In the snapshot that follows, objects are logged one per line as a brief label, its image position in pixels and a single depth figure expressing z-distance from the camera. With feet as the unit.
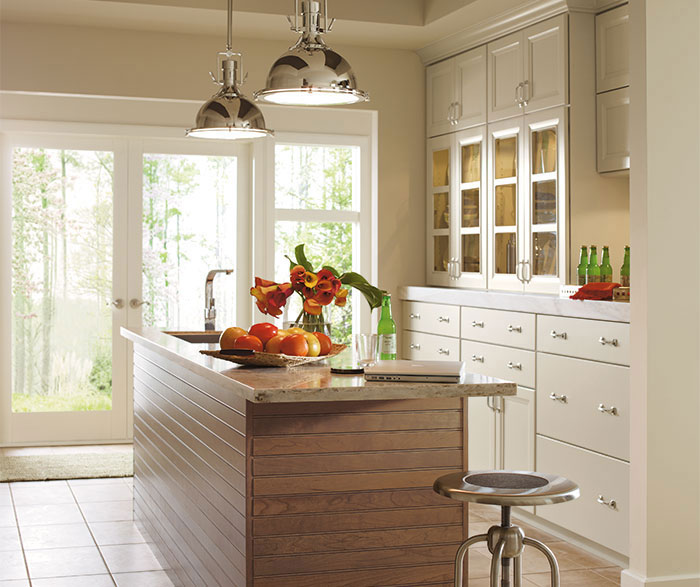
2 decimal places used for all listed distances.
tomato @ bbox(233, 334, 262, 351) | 9.68
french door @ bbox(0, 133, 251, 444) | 19.85
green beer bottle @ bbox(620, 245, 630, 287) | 13.88
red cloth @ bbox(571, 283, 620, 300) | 12.78
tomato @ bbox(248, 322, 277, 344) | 9.82
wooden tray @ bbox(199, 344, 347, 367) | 9.34
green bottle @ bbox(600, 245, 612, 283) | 14.21
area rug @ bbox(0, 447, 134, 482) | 17.29
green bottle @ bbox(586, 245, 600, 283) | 14.30
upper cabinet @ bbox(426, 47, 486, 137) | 17.33
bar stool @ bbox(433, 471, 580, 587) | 7.11
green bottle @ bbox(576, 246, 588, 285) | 14.39
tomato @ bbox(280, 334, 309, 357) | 9.48
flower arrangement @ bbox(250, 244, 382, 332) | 10.16
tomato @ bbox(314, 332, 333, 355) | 10.10
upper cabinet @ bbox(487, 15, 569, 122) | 15.11
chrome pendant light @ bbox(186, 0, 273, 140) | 11.94
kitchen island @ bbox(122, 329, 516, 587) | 8.21
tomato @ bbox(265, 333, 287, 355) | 9.61
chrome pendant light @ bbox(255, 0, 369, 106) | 9.68
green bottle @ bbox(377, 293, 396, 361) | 10.25
